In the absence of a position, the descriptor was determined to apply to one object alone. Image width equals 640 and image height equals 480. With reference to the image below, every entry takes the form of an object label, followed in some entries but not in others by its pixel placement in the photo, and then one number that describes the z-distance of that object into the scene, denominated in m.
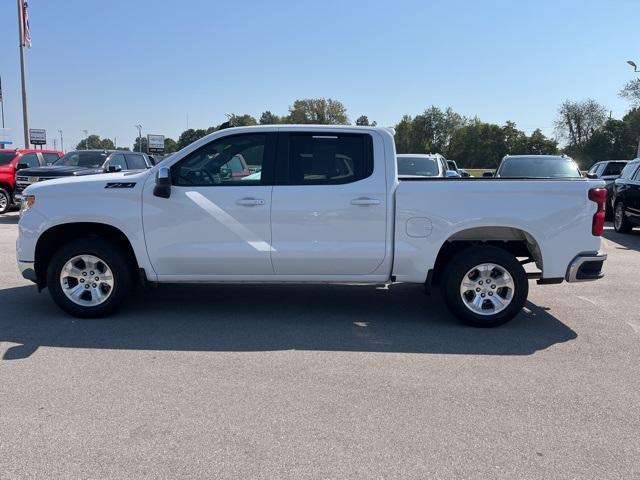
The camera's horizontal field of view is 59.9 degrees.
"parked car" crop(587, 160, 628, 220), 20.25
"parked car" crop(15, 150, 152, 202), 14.20
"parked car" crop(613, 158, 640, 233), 12.80
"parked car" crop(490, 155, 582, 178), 13.14
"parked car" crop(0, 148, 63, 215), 16.11
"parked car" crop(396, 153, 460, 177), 12.42
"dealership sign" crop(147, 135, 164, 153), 83.19
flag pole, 26.11
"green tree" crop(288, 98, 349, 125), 94.23
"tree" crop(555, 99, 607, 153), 81.88
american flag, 26.30
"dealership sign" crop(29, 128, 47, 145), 52.47
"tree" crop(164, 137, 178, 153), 107.21
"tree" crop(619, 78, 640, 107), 58.53
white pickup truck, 5.45
